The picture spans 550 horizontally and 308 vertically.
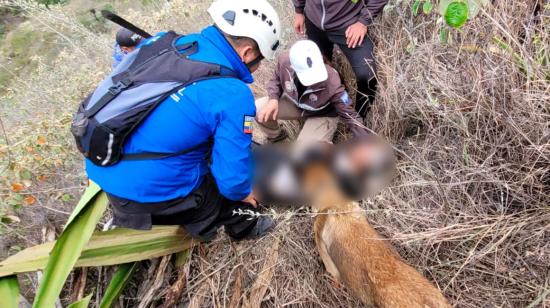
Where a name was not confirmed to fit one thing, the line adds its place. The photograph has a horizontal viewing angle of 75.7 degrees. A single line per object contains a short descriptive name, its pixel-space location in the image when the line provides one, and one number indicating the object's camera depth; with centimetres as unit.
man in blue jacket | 158
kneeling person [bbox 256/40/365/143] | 255
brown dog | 144
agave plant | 176
